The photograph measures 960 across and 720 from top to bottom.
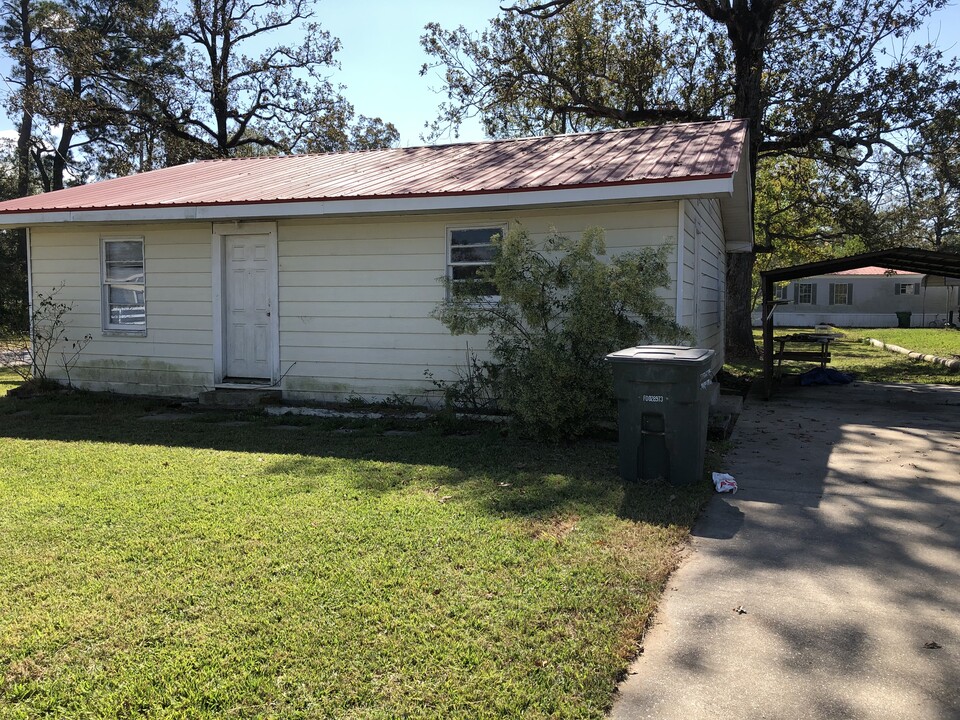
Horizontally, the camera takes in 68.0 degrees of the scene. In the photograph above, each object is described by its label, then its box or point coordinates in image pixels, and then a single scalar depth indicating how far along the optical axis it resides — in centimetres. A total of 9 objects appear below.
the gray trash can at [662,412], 564
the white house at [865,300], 3500
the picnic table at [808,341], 1295
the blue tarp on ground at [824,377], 1279
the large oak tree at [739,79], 1669
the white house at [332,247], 821
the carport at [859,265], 1009
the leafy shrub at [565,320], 684
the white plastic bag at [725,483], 568
